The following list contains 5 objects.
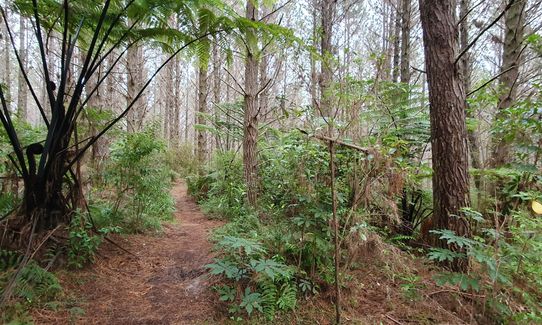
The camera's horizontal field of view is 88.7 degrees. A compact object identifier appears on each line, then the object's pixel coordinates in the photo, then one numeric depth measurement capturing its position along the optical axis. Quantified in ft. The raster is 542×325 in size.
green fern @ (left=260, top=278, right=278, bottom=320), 7.38
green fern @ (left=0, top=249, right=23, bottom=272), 7.52
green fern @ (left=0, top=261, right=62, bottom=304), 6.90
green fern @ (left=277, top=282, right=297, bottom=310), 7.49
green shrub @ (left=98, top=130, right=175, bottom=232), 12.42
